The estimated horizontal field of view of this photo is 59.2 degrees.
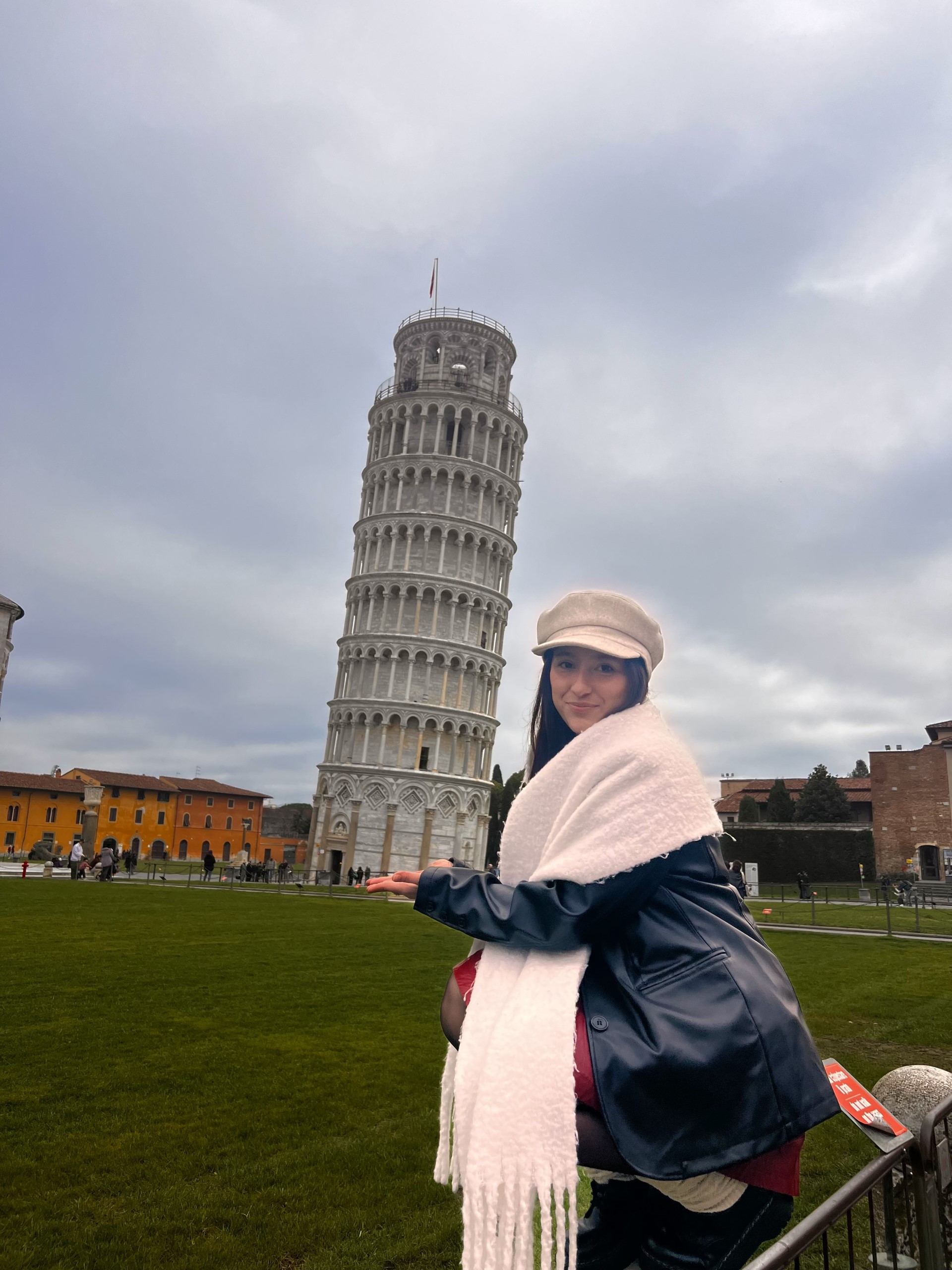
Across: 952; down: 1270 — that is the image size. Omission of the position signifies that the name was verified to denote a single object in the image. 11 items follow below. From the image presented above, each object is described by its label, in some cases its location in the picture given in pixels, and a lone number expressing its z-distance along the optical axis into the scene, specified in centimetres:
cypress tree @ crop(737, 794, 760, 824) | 6606
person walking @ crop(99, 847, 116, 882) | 3788
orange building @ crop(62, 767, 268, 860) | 8319
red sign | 323
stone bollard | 420
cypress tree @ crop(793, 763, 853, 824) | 6700
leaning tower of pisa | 5606
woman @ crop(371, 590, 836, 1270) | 215
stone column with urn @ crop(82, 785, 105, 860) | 4194
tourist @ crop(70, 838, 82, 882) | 3709
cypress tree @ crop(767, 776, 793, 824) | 6925
